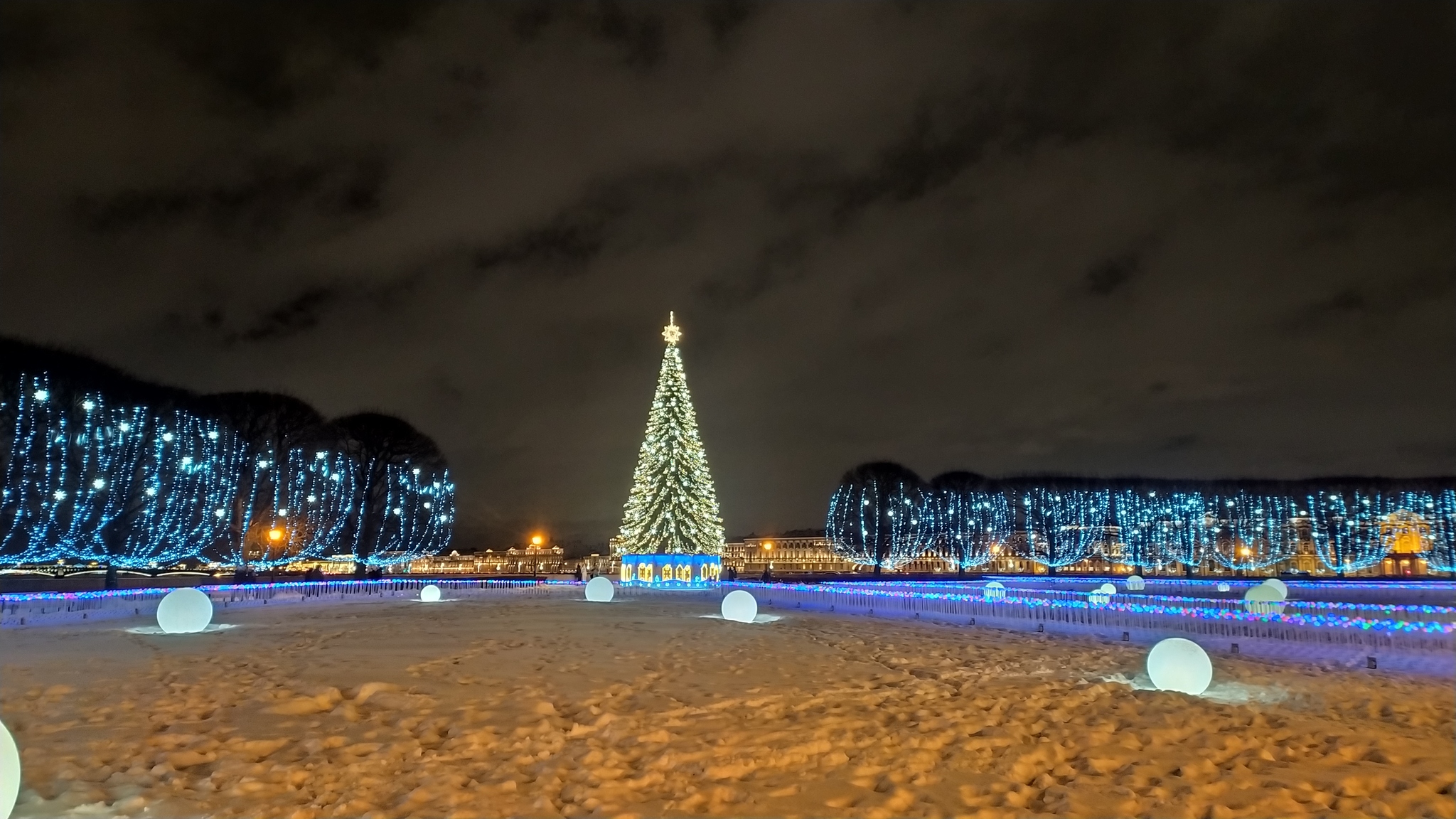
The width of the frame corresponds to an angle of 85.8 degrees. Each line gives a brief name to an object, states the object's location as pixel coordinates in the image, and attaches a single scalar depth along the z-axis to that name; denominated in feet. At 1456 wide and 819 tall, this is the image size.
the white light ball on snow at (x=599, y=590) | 90.89
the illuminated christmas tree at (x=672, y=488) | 139.64
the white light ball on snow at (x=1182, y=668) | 32.35
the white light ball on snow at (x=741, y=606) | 63.82
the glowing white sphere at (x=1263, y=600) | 59.26
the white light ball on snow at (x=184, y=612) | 56.24
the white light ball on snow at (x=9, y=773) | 16.25
